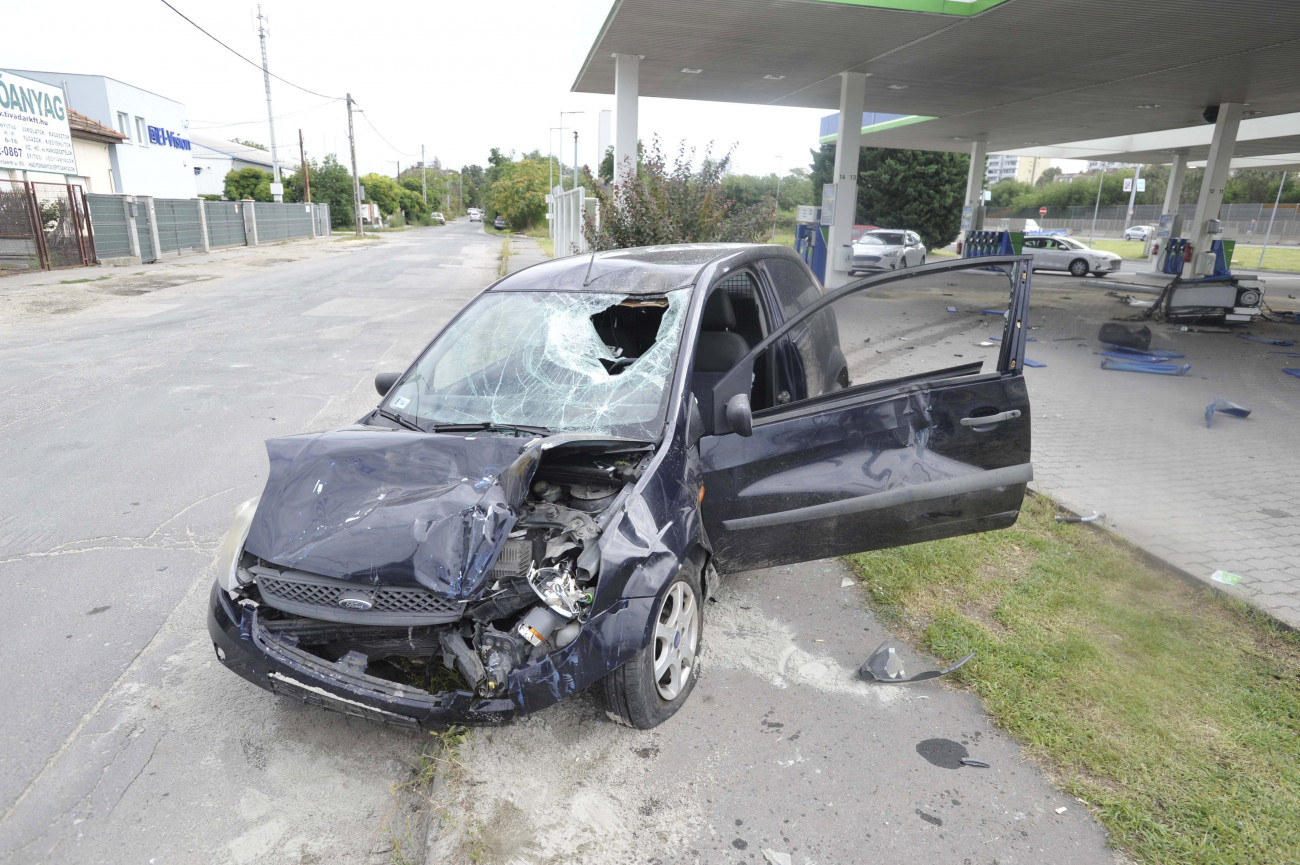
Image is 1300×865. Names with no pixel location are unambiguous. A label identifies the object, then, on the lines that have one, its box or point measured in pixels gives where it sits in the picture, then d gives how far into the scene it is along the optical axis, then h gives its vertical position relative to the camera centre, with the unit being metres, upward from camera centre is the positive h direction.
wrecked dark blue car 2.63 -1.10
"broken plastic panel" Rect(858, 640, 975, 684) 3.44 -1.97
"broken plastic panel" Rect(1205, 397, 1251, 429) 7.58 -1.76
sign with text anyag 20.58 +1.94
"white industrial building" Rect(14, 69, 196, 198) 29.86 +2.93
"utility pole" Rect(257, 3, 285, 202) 39.70 +4.42
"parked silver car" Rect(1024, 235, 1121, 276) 26.53 -1.13
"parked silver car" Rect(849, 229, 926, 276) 23.75 -0.96
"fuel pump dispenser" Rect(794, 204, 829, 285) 18.89 -0.50
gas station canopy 11.79 +3.06
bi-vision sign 33.38 +2.77
